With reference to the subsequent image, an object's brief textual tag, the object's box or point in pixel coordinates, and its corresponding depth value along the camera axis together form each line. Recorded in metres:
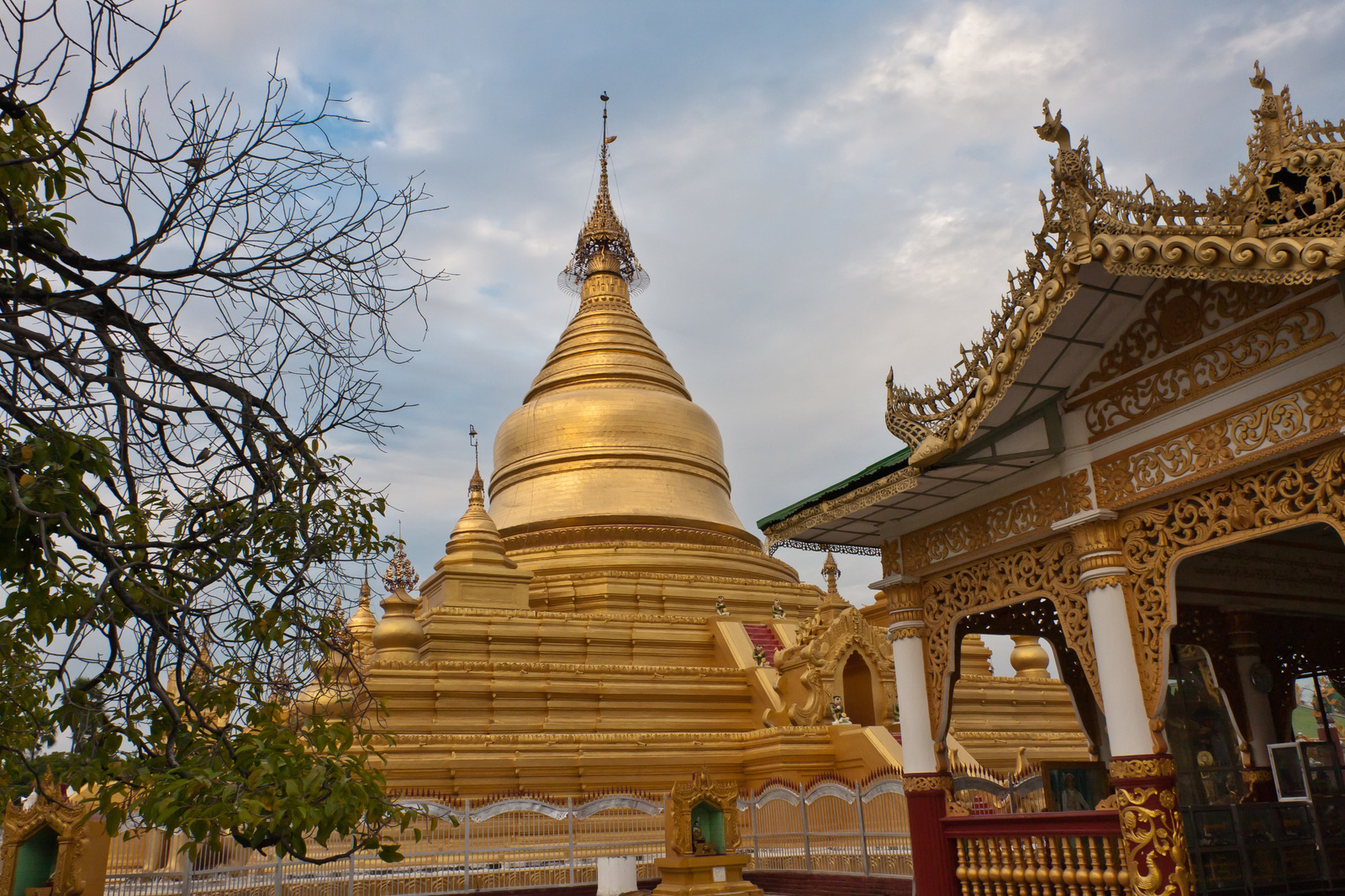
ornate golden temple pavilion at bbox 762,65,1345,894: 6.51
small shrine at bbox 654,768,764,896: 12.67
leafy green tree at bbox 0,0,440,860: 3.77
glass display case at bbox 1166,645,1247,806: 9.66
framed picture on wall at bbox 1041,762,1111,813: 9.35
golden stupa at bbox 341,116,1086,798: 20.28
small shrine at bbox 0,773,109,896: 11.66
